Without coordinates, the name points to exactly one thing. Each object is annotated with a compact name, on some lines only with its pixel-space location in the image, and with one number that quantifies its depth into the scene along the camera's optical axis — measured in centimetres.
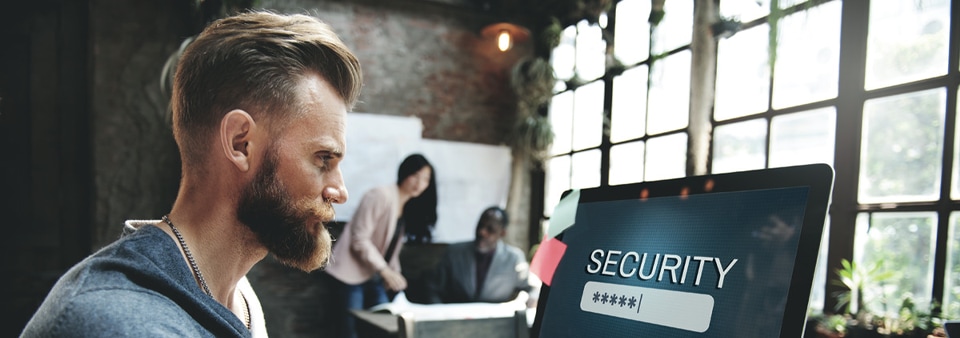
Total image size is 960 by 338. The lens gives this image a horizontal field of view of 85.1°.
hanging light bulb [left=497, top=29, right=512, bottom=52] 434
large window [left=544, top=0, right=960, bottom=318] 204
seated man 360
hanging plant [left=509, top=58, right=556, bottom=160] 445
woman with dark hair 359
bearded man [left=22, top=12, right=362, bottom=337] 82
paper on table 169
